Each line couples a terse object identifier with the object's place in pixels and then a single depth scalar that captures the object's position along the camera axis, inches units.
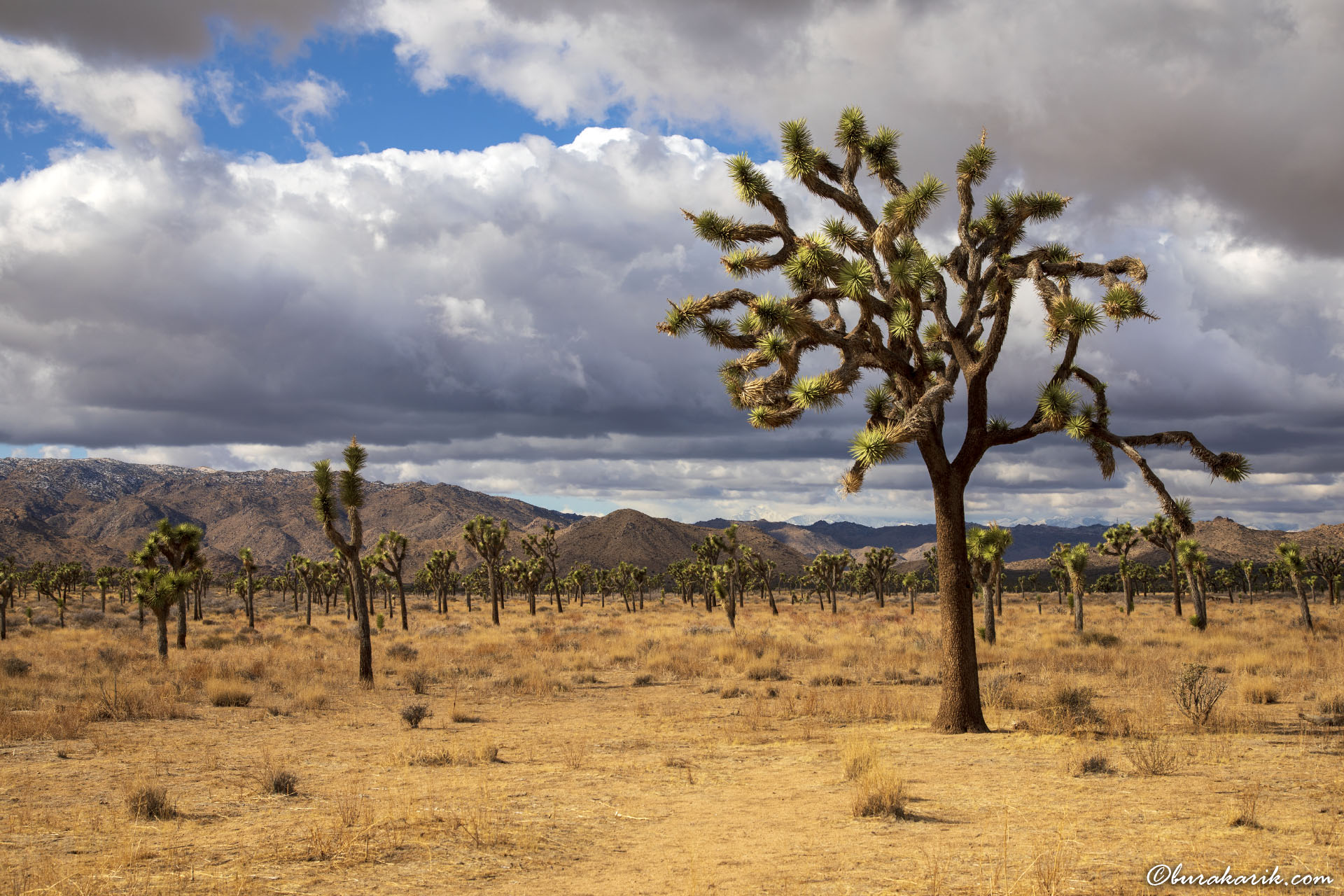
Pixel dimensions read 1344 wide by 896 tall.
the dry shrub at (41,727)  574.2
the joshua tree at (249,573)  2036.2
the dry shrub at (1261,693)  658.2
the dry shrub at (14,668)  895.1
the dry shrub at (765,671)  895.7
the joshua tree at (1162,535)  1796.3
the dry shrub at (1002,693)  630.5
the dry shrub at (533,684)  856.3
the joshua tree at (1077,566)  1504.7
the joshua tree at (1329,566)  2410.2
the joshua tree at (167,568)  1203.2
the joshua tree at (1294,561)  1483.8
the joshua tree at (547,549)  2819.9
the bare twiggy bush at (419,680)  842.8
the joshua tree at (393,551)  1865.2
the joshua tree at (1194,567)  1496.1
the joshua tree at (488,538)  2223.2
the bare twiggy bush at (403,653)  1147.9
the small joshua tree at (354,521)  904.3
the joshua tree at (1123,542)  1943.9
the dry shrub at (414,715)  625.9
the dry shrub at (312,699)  739.4
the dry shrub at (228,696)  748.6
